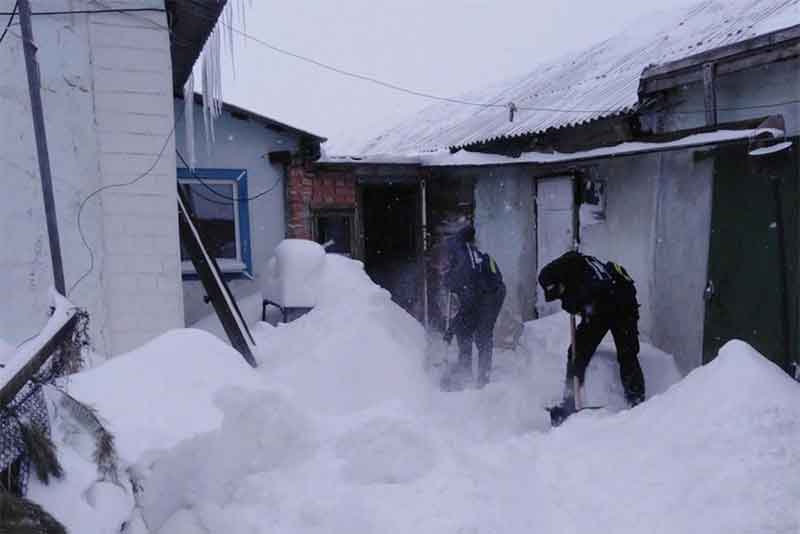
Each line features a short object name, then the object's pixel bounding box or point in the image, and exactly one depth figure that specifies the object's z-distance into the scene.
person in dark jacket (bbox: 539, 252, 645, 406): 4.78
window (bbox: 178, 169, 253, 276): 7.72
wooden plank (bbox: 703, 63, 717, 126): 4.67
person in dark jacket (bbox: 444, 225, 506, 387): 5.99
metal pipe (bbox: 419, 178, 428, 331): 9.05
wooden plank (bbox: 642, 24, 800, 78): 4.05
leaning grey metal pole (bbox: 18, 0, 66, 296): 3.36
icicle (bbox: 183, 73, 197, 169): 6.70
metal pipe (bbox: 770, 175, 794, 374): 4.33
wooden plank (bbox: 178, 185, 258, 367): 5.26
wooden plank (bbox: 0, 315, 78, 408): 1.64
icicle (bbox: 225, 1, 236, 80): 5.21
